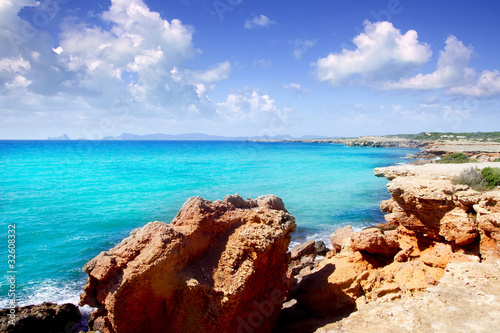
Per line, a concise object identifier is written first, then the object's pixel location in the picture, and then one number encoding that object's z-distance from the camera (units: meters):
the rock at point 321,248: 14.40
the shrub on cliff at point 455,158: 36.66
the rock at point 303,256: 11.81
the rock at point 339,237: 11.36
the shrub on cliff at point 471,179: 10.63
